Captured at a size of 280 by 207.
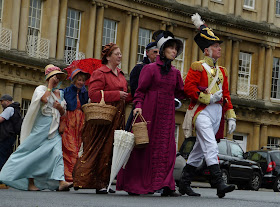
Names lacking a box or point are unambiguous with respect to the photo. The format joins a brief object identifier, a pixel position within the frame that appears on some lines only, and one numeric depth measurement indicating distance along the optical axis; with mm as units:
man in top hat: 9498
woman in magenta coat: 8560
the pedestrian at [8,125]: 12213
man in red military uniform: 8745
